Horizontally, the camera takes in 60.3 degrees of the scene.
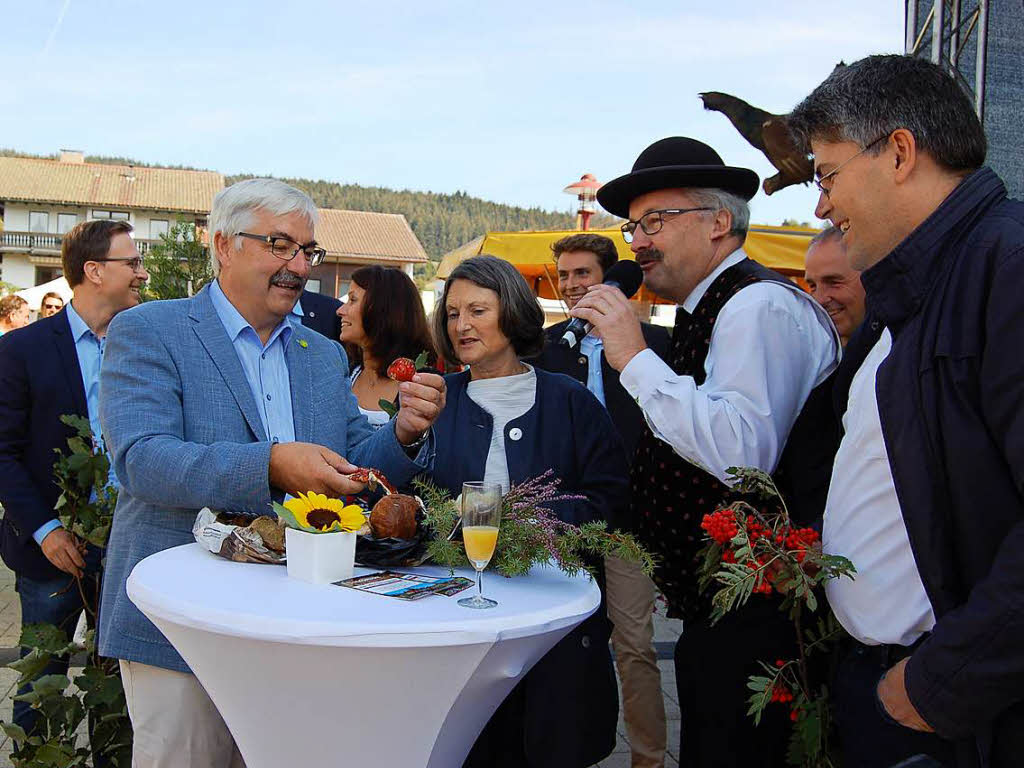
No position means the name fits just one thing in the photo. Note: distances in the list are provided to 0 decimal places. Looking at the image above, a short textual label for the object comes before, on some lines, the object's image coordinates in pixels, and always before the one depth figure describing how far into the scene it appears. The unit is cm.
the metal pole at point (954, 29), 507
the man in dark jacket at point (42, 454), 338
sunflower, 198
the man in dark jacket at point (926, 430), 144
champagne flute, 193
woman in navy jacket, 238
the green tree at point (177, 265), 1497
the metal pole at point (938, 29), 494
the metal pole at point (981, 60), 473
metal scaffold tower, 480
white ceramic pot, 196
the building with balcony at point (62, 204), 5966
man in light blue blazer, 215
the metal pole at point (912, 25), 555
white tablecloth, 168
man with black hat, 223
